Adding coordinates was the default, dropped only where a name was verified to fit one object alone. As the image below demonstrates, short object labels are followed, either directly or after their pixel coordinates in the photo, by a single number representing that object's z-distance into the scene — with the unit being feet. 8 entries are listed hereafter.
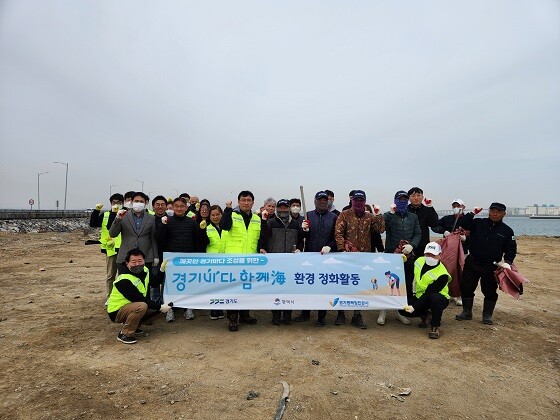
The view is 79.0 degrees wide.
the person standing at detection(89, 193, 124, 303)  19.89
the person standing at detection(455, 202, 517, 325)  18.75
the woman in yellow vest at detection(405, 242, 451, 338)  16.79
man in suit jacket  17.92
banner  17.43
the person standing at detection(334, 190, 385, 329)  17.92
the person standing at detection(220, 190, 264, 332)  17.94
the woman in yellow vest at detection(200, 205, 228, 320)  18.94
